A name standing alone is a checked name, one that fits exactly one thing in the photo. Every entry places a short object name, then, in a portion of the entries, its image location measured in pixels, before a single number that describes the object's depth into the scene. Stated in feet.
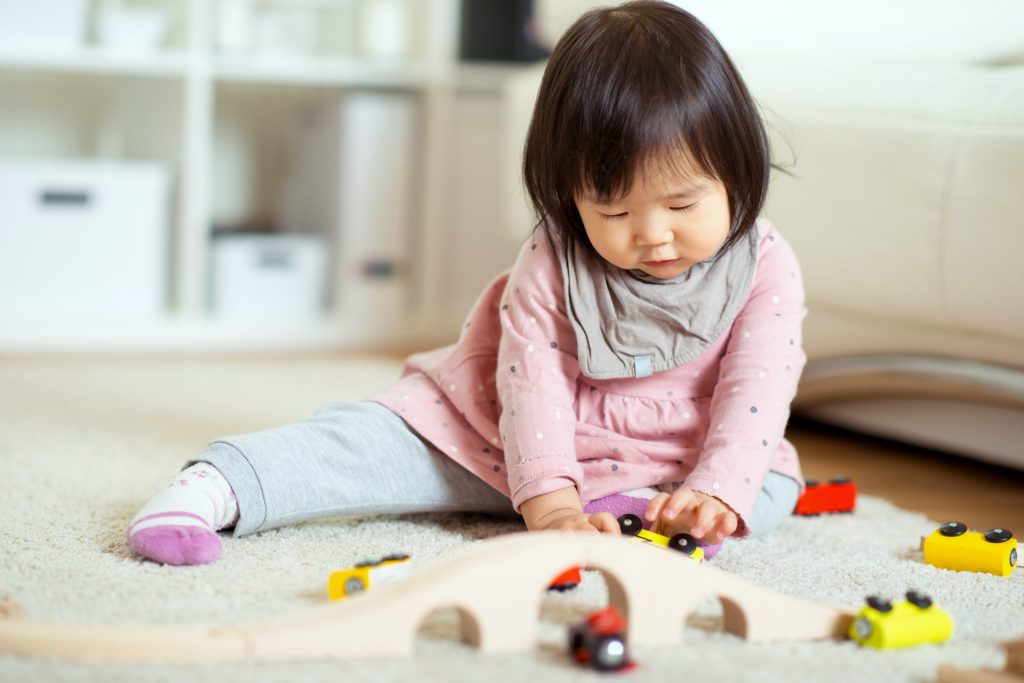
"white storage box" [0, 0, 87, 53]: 8.51
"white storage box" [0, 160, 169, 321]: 8.60
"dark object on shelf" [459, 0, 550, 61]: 10.39
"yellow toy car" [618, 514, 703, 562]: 5.13
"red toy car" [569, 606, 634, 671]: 4.50
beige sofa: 5.94
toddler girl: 5.14
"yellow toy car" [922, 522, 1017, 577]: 5.23
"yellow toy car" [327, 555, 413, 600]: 4.81
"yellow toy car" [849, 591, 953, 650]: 4.67
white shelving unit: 8.82
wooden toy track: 4.46
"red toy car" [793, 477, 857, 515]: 5.84
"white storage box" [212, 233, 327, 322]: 9.32
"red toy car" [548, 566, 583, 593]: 4.97
